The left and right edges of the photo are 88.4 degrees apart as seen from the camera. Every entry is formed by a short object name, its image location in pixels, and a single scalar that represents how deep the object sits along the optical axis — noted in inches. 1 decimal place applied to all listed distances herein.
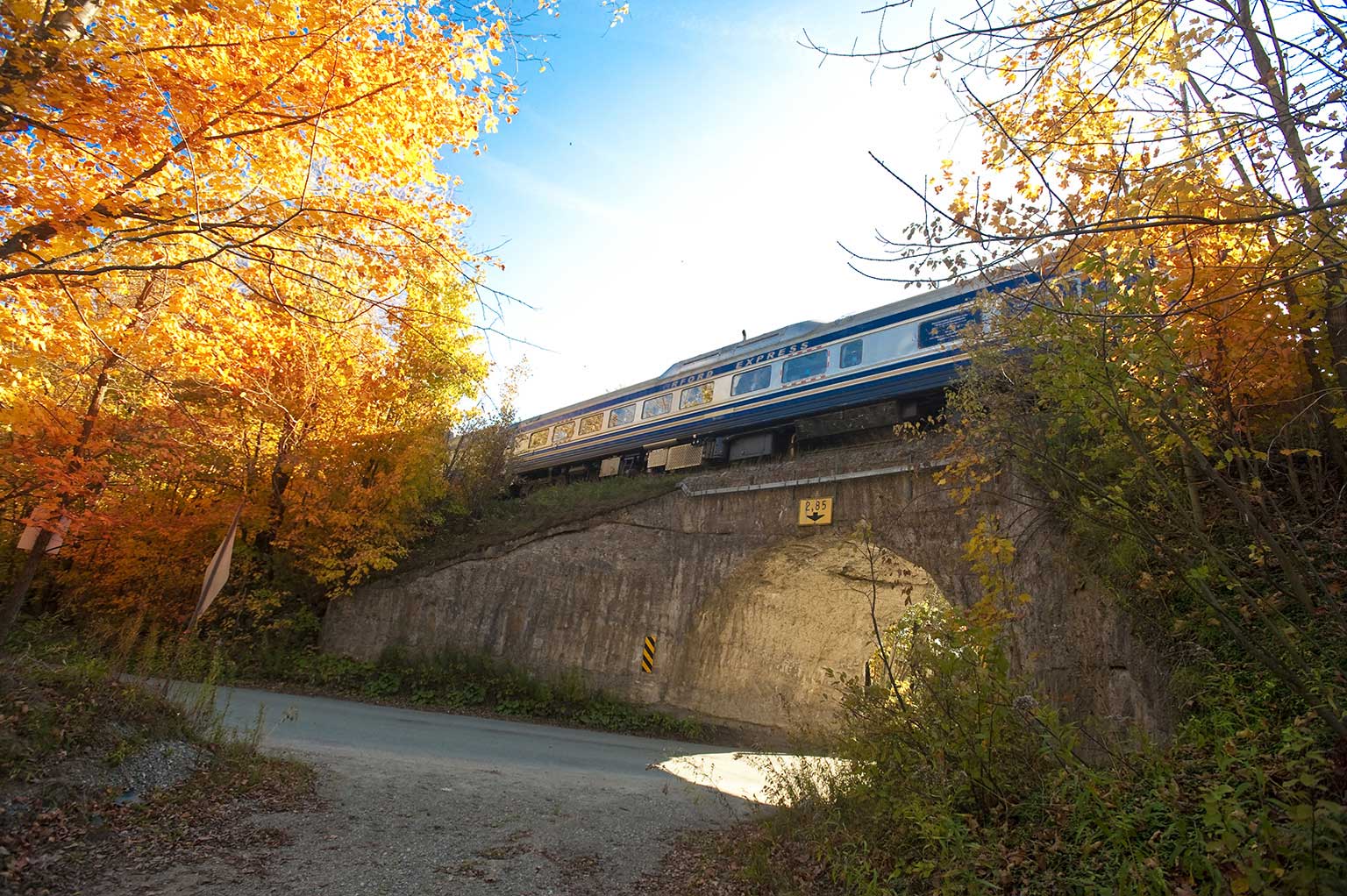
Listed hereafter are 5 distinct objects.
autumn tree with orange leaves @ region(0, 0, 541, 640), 175.2
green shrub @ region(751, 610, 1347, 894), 109.3
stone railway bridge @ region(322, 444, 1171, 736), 490.0
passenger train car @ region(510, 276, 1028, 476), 498.0
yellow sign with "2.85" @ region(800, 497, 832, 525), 522.9
